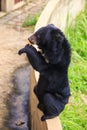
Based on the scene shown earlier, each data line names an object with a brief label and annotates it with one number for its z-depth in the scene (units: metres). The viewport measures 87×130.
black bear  4.89
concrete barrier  5.33
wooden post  5.69
